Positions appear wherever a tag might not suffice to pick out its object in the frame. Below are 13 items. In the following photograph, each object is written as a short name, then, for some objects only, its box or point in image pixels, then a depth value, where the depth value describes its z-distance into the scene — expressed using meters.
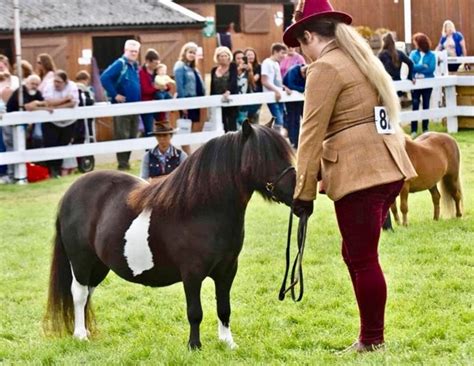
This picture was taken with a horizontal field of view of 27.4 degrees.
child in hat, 8.45
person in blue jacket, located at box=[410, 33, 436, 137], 18.77
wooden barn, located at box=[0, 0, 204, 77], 20.09
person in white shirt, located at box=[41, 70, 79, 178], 14.87
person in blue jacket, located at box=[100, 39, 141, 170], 15.50
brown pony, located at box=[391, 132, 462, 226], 9.87
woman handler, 5.27
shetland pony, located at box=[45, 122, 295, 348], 5.64
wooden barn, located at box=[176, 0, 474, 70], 26.42
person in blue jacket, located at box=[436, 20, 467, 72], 22.09
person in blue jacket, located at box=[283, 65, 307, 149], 16.95
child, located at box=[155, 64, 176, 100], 16.14
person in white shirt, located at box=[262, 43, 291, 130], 16.98
